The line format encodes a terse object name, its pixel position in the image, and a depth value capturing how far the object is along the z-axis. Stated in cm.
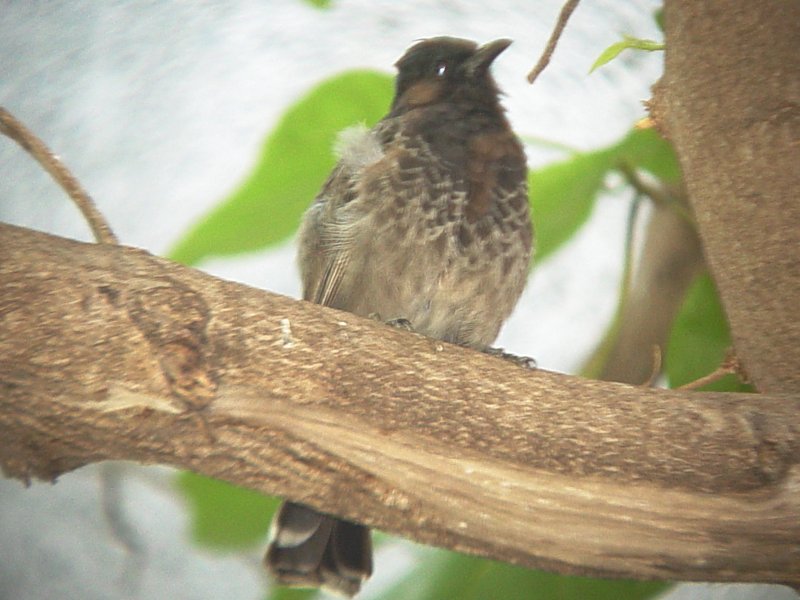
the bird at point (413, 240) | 286
